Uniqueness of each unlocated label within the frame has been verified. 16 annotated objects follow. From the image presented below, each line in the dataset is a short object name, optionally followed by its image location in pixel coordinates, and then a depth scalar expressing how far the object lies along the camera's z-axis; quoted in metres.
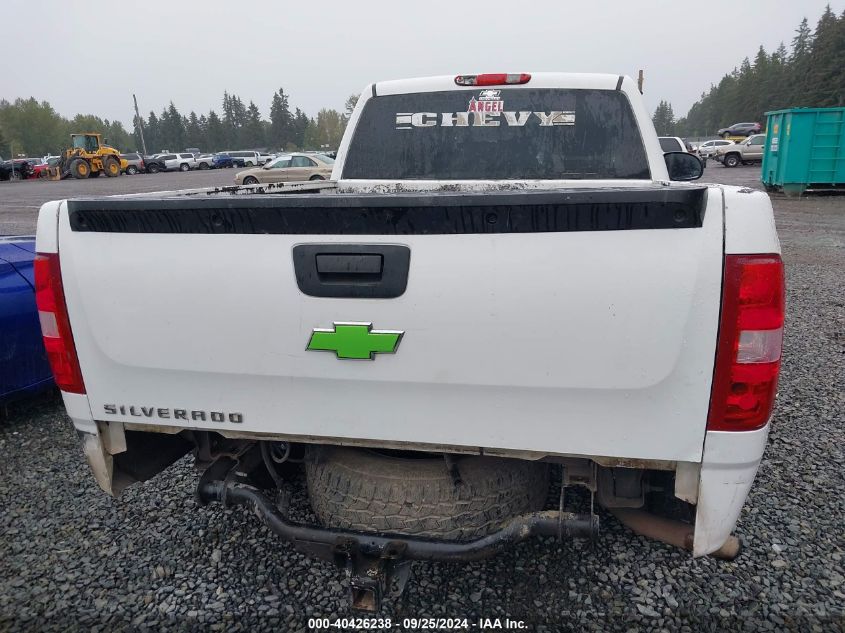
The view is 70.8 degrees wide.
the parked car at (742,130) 53.99
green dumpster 17.16
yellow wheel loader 39.81
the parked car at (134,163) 46.97
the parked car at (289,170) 24.52
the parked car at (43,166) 43.74
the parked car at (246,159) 57.59
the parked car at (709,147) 41.38
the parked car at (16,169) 43.09
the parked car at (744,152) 32.44
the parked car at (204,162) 56.03
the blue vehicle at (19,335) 4.04
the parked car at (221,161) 56.45
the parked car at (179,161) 52.73
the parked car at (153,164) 49.26
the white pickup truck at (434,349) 1.72
